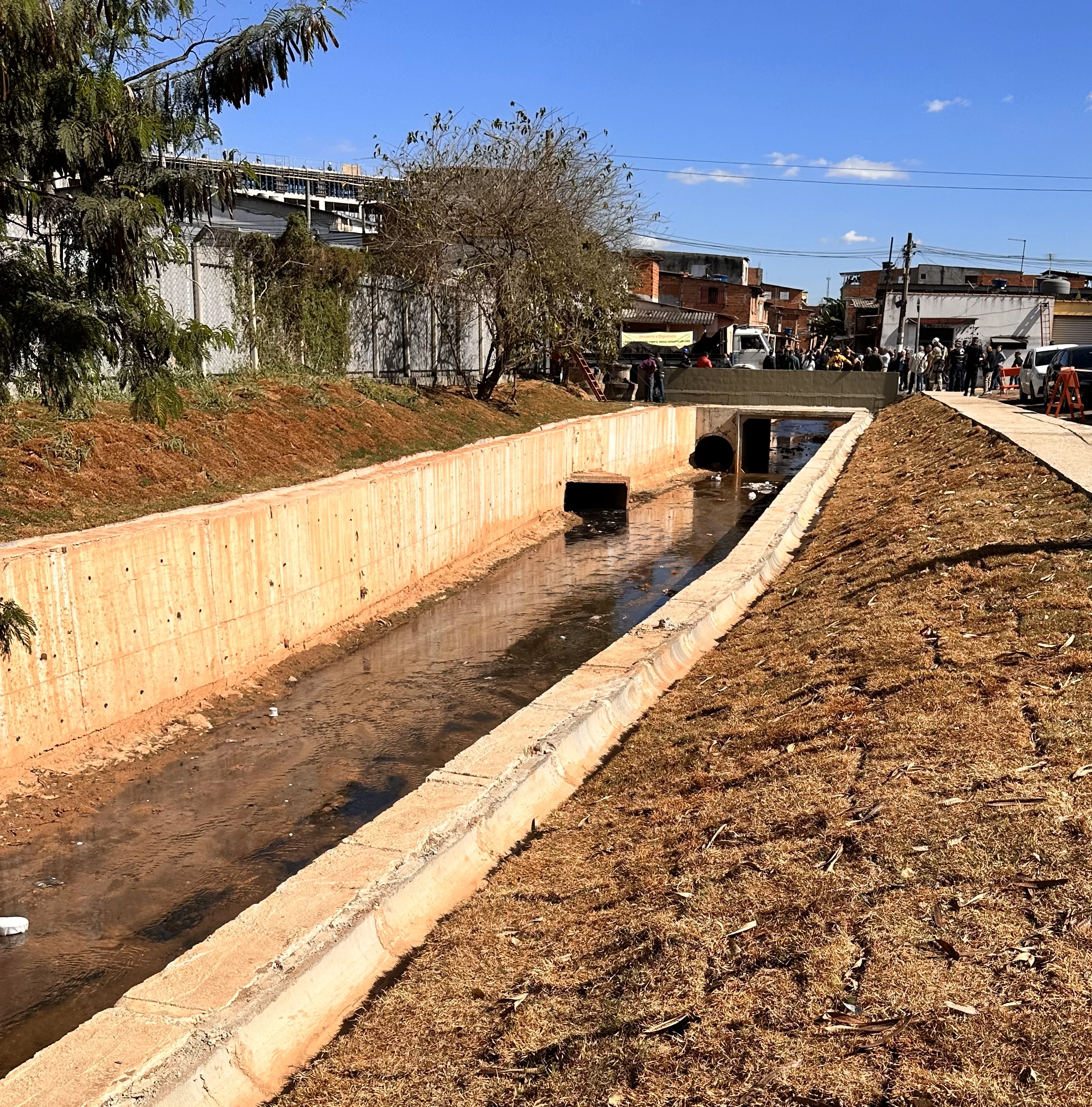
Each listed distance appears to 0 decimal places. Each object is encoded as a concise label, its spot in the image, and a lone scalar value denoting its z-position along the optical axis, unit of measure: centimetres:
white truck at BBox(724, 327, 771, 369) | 4806
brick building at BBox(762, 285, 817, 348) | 8444
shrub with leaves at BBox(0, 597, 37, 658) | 587
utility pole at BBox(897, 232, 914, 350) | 5125
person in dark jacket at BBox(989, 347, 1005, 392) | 3775
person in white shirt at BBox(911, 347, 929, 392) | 3969
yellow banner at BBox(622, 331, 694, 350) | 4788
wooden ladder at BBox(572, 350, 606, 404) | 3662
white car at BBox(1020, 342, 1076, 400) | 2702
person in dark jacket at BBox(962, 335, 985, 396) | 3416
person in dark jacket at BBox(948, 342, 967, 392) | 3684
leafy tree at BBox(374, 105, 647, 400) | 2611
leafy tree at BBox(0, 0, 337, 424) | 552
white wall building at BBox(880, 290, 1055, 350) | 5250
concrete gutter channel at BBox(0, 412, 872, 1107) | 395
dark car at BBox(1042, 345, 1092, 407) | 2417
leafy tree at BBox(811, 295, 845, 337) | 9550
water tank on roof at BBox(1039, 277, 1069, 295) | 5422
